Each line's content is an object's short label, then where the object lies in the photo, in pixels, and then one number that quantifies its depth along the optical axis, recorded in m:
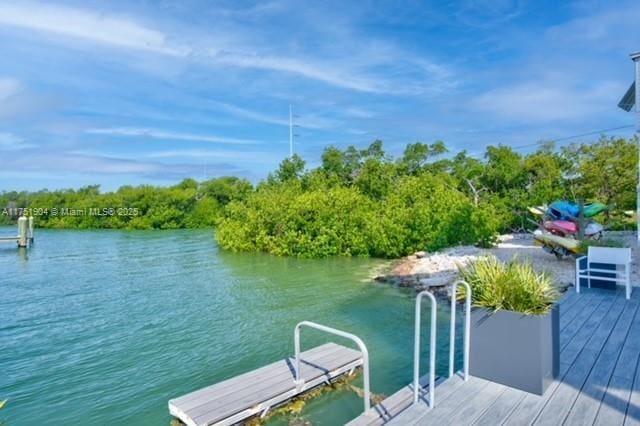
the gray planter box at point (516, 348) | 2.78
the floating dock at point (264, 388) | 3.76
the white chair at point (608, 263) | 5.62
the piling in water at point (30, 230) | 23.22
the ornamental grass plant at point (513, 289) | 2.89
